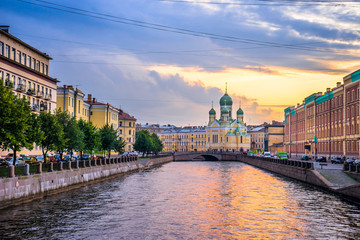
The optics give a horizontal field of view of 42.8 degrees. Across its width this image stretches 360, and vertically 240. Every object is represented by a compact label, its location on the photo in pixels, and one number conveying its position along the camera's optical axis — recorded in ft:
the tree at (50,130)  161.79
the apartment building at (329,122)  260.01
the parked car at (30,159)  160.95
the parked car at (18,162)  151.87
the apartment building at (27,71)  187.62
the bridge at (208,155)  530.35
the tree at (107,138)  265.95
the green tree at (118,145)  291.17
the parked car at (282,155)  360.09
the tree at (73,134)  189.16
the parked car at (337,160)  234.38
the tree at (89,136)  225.97
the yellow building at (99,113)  369.91
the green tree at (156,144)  488.02
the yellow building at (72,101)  284.41
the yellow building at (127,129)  476.54
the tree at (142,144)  403.54
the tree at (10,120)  116.16
